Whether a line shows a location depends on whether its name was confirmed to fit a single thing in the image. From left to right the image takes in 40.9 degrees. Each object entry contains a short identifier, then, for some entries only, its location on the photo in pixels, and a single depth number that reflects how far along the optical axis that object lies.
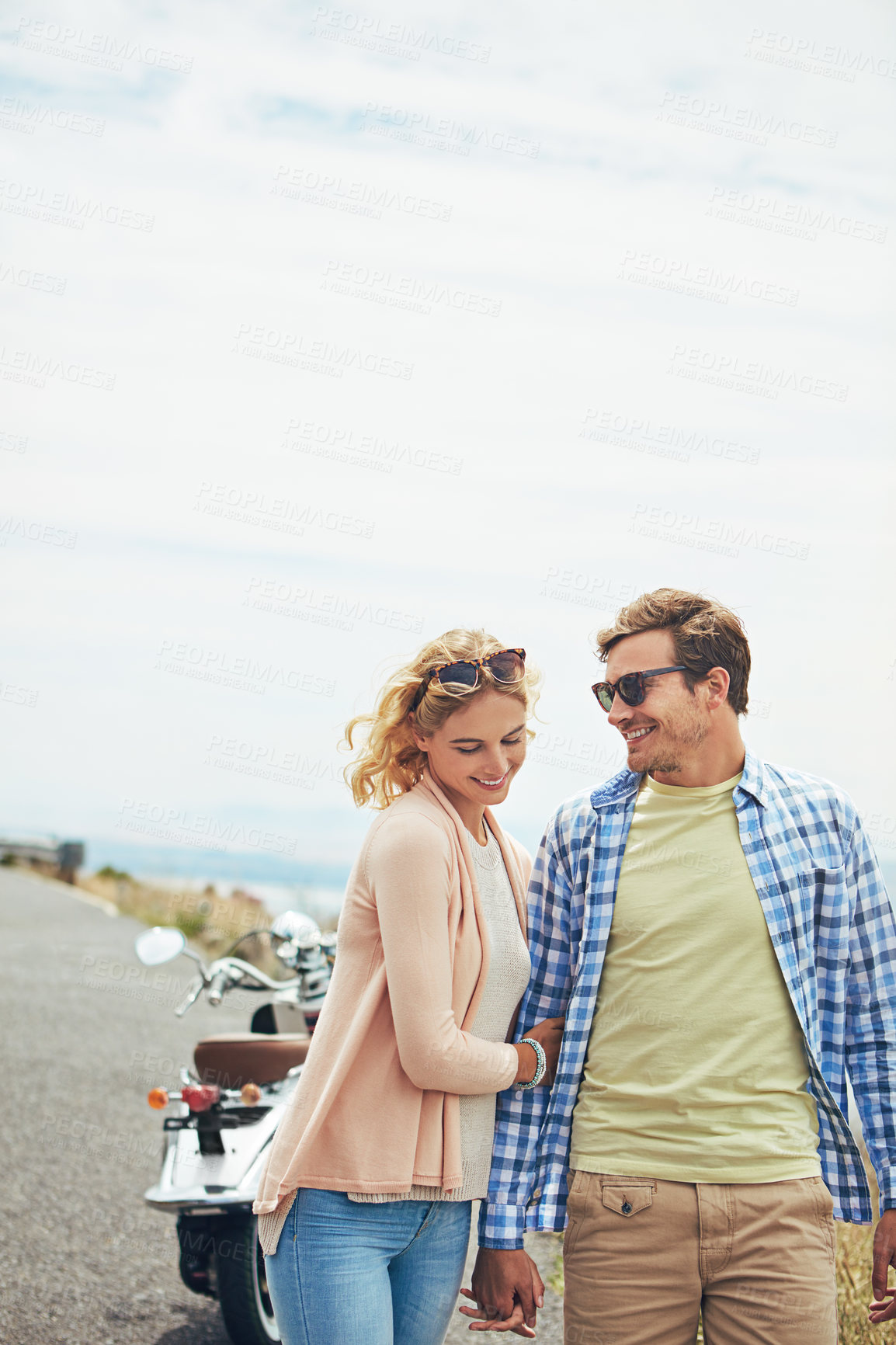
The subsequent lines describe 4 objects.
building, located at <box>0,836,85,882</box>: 27.23
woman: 2.30
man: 2.39
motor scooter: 3.91
